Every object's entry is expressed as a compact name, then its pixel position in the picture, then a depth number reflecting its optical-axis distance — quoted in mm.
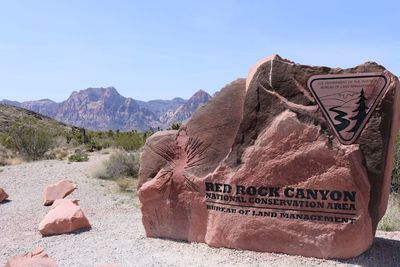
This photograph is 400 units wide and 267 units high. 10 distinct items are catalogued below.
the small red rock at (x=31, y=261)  6121
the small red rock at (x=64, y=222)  8945
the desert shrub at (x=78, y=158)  20559
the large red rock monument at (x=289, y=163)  6555
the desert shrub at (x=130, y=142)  24359
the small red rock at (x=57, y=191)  12430
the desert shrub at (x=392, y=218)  9156
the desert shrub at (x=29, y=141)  22578
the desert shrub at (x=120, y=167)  16469
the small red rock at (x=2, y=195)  12977
